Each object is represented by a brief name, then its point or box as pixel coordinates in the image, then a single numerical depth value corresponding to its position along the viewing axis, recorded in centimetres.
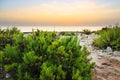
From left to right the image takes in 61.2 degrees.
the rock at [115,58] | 285
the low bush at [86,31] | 590
